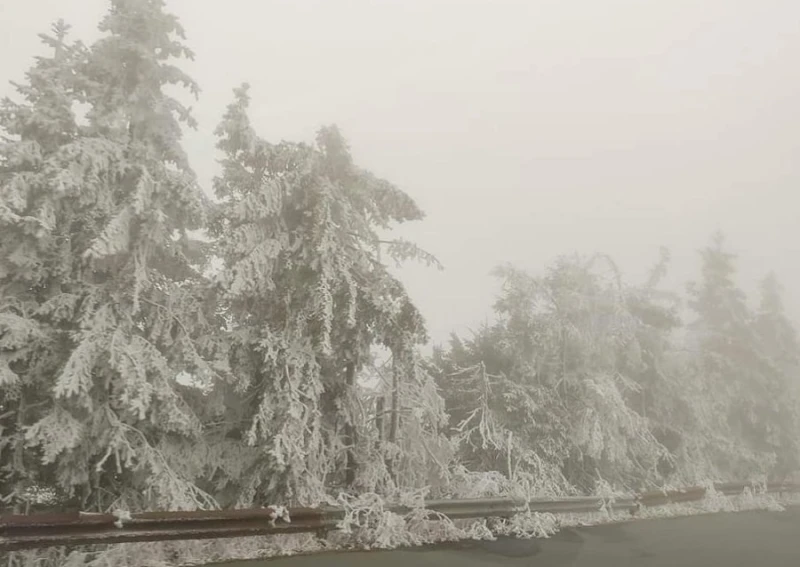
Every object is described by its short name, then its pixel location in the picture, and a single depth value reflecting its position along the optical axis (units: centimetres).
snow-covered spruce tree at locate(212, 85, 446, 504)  1073
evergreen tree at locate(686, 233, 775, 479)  2364
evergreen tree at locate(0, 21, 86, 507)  912
